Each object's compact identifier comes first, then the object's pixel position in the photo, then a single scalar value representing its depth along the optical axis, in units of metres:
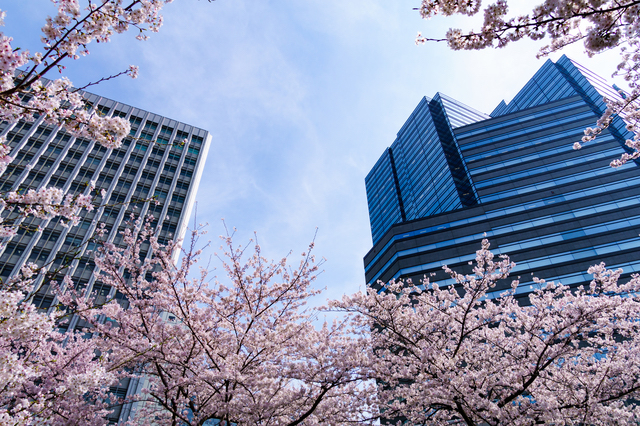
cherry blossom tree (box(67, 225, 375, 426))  9.45
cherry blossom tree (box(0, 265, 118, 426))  4.54
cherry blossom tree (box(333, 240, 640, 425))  8.91
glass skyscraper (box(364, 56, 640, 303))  43.97
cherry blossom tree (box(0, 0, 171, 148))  4.04
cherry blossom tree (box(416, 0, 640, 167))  4.52
